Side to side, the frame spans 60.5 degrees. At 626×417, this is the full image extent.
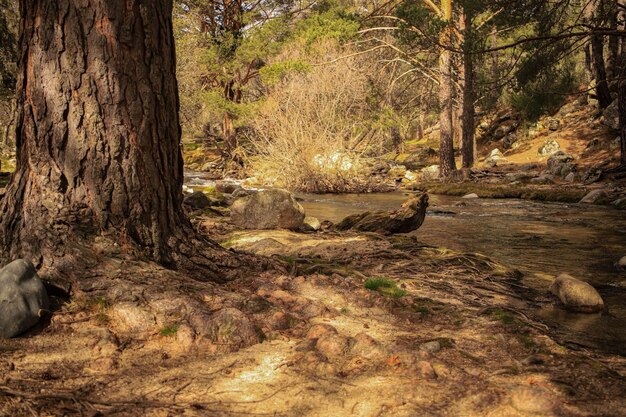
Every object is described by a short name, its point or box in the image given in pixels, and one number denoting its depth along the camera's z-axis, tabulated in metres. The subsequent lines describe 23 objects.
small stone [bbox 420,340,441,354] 2.82
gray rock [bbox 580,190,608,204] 12.20
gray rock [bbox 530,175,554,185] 16.67
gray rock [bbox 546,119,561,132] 25.06
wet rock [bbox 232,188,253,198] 13.04
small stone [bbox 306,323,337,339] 2.86
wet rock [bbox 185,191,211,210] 8.98
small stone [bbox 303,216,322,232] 8.12
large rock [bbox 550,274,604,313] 4.21
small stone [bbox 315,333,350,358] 2.68
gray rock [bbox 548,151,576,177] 17.48
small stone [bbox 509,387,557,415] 2.19
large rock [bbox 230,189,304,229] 7.56
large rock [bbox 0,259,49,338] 2.60
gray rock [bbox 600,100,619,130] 19.44
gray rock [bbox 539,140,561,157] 21.60
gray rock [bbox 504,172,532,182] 18.02
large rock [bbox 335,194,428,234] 7.36
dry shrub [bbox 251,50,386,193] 17.09
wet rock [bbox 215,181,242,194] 16.35
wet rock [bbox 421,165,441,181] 20.23
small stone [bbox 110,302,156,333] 2.79
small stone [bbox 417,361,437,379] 2.48
